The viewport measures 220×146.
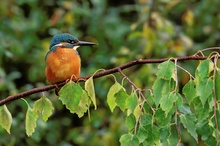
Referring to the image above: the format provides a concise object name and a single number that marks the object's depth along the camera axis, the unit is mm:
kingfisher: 6430
